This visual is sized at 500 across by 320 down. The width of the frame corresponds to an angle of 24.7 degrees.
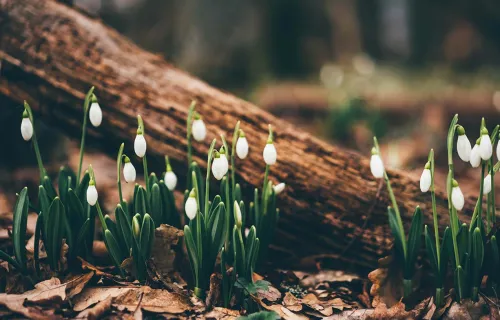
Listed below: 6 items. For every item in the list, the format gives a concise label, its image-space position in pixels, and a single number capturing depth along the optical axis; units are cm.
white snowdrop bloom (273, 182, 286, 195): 103
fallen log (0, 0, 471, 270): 107
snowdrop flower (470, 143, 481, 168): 95
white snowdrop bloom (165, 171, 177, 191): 100
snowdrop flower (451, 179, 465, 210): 94
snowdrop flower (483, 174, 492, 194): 97
